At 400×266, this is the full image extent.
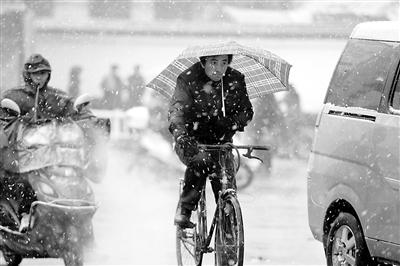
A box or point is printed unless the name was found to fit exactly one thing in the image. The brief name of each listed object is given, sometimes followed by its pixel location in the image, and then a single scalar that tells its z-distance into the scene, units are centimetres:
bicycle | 1456
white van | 1428
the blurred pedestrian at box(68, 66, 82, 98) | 5894
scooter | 1558
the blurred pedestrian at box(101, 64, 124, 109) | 6341
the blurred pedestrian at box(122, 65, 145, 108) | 5845
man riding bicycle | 1542
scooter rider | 1689
